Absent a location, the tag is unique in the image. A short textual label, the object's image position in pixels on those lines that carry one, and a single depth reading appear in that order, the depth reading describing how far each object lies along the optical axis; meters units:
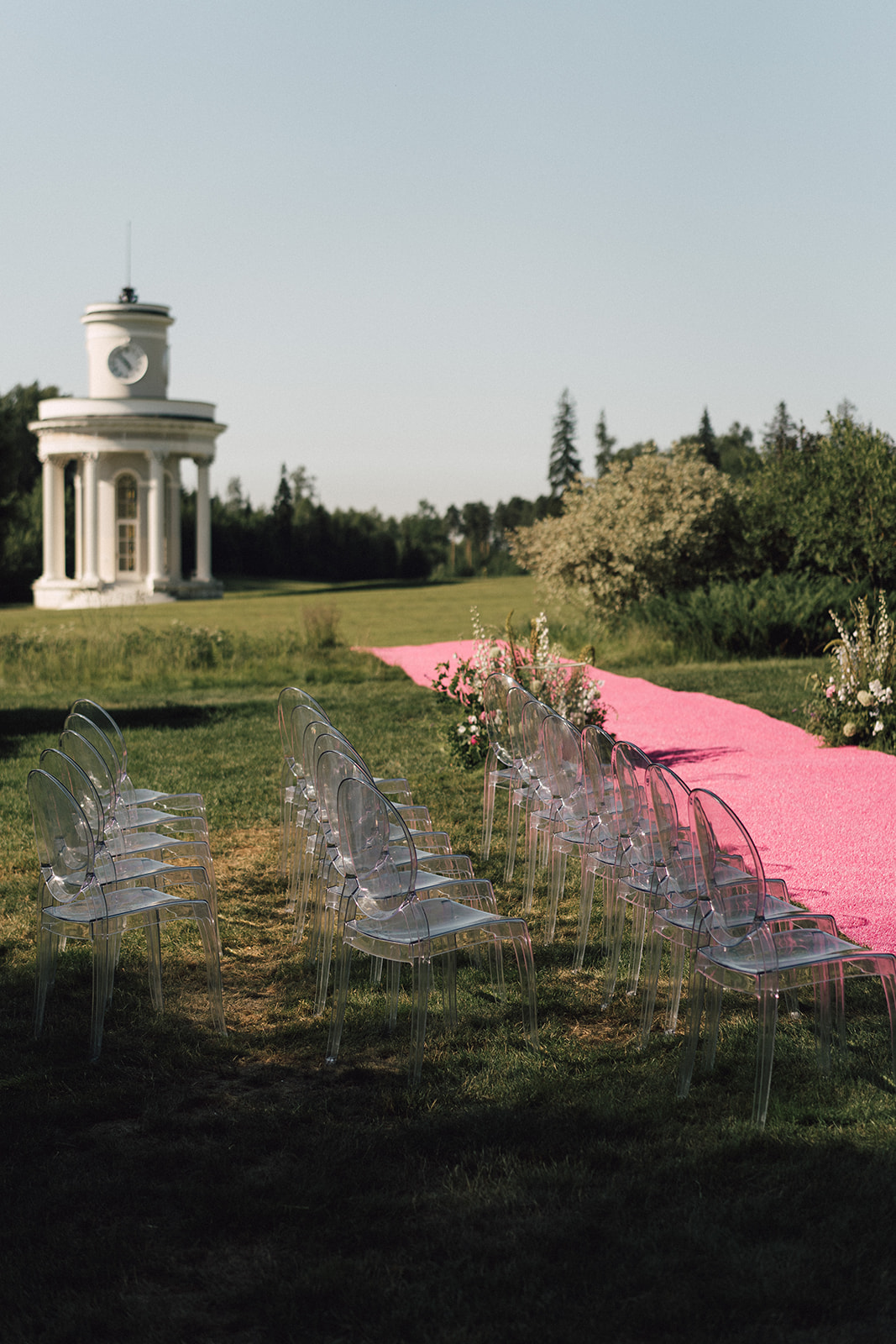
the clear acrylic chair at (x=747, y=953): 4.08
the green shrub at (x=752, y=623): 21.36
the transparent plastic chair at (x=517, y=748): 6.56
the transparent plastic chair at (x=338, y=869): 4.64
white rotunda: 48.12
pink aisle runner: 6.74
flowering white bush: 25.17
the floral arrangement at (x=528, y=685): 10.26
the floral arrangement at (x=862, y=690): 11.44
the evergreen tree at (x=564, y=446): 88.62
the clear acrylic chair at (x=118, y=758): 6.24
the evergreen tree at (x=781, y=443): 34.97
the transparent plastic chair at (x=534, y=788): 6.15
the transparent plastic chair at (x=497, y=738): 7.09
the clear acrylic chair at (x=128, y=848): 5.05
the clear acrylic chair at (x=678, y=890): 4.46
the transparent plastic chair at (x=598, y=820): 5.36
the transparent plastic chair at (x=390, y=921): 4.42
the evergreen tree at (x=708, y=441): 79.25
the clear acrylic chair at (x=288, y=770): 6.56
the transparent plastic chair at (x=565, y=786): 5.85
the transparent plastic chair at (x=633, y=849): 4.86
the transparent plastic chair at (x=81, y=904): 4.65
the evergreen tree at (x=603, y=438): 89.62
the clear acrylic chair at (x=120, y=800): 5.85
